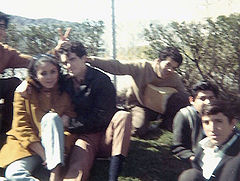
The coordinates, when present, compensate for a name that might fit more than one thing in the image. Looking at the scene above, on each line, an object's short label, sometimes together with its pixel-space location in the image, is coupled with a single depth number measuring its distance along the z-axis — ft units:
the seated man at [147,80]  15.31
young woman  11.58
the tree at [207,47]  22.00
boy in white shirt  10.48
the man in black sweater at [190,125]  11.89
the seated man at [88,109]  12.62
